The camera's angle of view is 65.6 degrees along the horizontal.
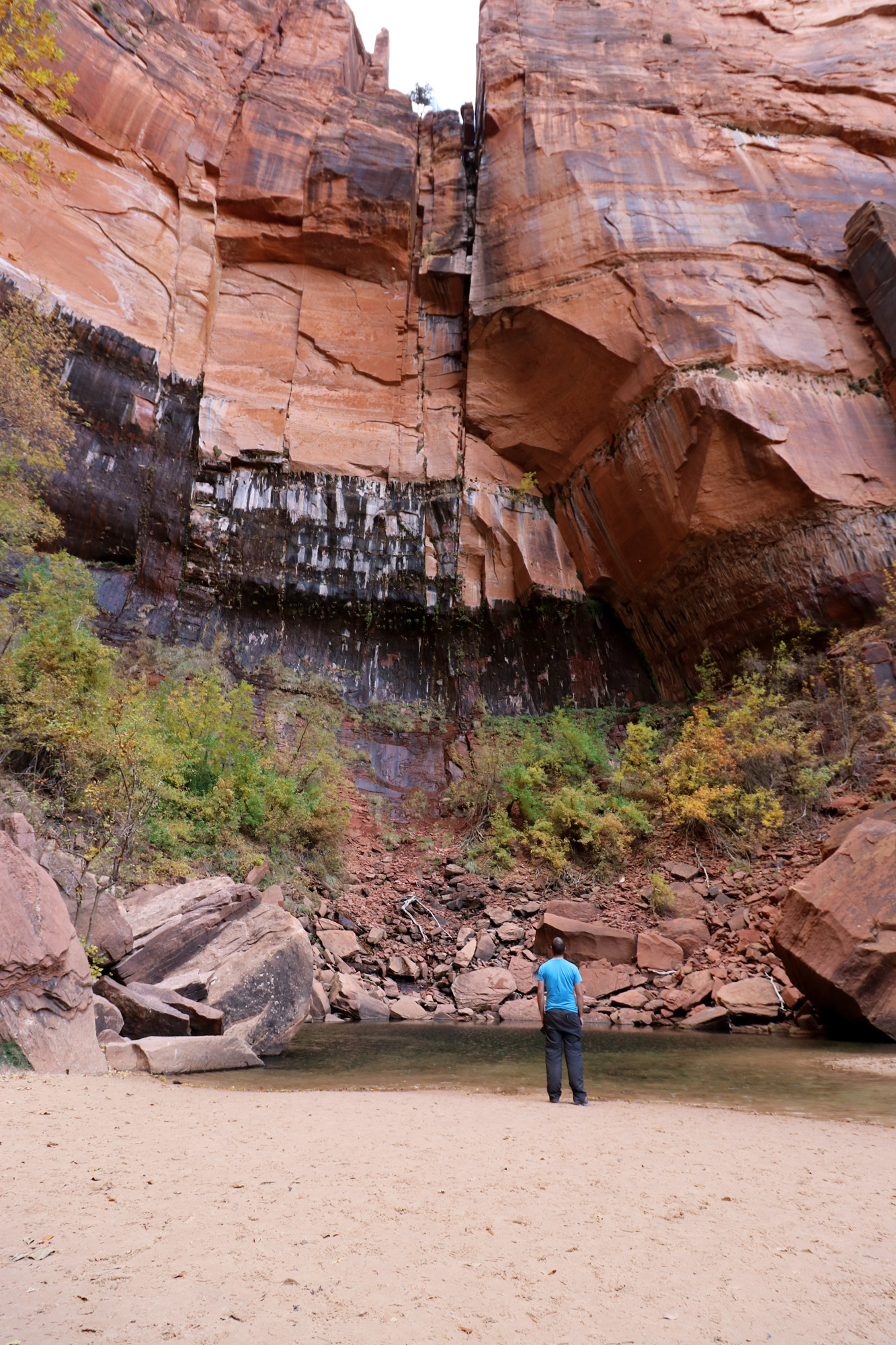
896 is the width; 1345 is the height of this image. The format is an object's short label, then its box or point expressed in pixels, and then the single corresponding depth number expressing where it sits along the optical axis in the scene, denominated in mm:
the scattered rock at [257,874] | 11570
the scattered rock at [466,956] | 11828
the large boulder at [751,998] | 8969
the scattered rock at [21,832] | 6027
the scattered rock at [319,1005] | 9594
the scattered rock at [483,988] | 10875
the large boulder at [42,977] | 4742
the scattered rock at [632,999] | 9914
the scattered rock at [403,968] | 11727
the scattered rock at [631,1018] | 9555
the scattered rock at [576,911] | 12102
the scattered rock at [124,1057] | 5586
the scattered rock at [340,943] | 11664
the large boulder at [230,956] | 7512
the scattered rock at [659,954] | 10609
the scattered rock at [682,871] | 12453
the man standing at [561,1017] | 5293
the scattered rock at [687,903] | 11586
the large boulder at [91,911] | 7082
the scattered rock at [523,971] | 11172
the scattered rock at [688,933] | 10859
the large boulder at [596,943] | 10938
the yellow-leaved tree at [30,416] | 12562
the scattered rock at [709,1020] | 8867
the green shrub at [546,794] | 13898
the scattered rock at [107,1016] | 6039
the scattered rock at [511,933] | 12242
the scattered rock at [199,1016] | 6852
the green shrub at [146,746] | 9430
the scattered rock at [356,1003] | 10133
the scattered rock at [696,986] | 9492
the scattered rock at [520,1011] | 10391
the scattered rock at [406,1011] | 10406
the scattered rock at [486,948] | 11938
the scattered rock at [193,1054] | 5699
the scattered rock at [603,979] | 10383
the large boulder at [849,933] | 7336
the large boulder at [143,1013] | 6434
